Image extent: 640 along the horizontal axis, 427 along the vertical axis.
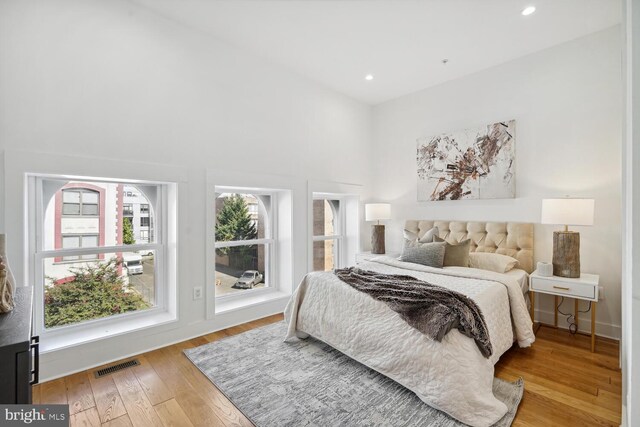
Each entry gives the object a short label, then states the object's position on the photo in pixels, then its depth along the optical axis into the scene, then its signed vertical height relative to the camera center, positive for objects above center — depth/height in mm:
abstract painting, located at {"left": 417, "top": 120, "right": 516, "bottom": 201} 3328 +573
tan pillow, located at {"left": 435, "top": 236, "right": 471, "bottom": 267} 3057 -454
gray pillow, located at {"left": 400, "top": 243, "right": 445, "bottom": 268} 3016 -448
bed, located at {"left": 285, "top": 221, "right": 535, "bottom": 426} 1699 -846
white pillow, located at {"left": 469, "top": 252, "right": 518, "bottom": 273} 2930 -517
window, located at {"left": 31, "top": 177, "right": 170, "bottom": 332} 2311 -360
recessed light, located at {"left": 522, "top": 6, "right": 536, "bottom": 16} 2472 +1689
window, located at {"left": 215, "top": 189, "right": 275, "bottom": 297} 3299 -329
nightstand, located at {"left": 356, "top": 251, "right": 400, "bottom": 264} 3950 -594
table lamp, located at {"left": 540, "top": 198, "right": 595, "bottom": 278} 2533 -109
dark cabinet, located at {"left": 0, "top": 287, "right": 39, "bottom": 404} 933 -483
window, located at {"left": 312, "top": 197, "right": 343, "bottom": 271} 4227 -326
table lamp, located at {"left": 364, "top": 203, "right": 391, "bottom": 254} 4105 -77
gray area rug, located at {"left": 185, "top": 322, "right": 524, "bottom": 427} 1734 -1191
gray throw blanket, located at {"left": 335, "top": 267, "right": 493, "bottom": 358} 1809 -630
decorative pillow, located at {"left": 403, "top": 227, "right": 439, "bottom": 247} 3363 -318
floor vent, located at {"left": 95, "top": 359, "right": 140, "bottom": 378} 2201 -1185
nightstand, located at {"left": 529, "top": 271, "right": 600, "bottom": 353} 2467 -667
